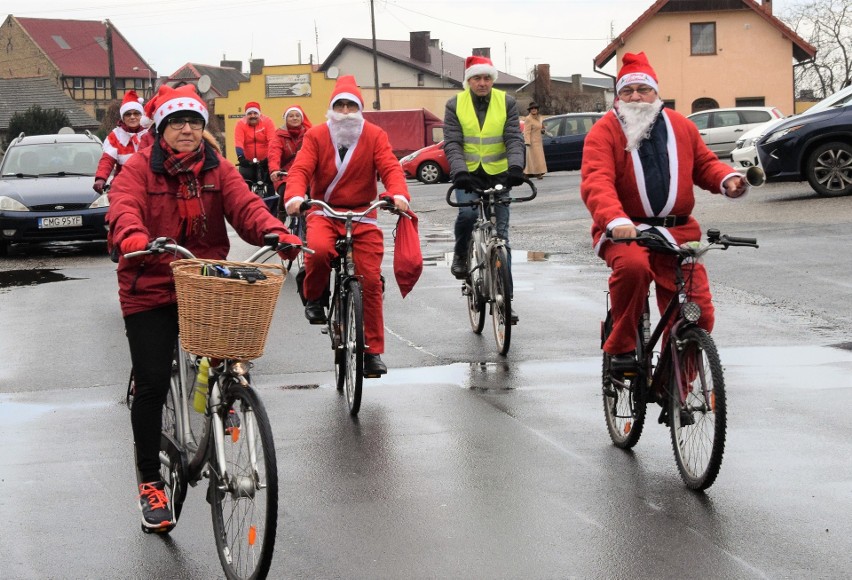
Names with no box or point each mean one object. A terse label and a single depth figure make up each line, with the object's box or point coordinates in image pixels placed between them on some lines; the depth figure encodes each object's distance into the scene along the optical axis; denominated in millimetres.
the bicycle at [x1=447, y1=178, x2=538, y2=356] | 9484
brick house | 111938
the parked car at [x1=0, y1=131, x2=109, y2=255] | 17734
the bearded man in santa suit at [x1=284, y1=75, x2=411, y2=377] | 8156
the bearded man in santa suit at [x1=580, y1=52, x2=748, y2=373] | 6262
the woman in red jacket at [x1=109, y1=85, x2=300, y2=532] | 5199
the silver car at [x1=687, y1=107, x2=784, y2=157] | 37719
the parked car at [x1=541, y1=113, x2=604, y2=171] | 37719
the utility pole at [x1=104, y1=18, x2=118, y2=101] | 63028
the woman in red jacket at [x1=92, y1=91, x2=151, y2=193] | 13930
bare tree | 76312
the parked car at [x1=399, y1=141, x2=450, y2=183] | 39938
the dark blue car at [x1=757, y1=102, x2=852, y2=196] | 19266
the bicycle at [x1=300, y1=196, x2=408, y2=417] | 7719
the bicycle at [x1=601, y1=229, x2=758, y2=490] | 5578
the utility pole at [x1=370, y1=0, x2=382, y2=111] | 73619
